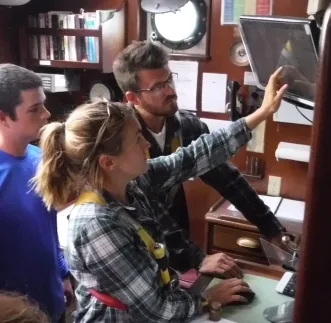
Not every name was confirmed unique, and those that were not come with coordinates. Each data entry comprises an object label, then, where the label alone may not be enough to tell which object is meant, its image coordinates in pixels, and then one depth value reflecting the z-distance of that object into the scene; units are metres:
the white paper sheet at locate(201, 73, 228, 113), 2.42
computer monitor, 1.23
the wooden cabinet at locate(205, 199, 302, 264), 1.99
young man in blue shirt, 1.45
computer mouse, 1.19
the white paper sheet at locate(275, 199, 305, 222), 2.07
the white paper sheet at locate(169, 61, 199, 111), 2.47
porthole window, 2.38
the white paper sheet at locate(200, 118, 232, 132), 2.45
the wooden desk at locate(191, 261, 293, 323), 1.12
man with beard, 1.72
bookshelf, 2.43
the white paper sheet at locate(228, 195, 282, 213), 2.17
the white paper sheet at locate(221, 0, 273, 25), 2.23
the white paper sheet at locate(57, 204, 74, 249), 2.07
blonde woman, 0.99
